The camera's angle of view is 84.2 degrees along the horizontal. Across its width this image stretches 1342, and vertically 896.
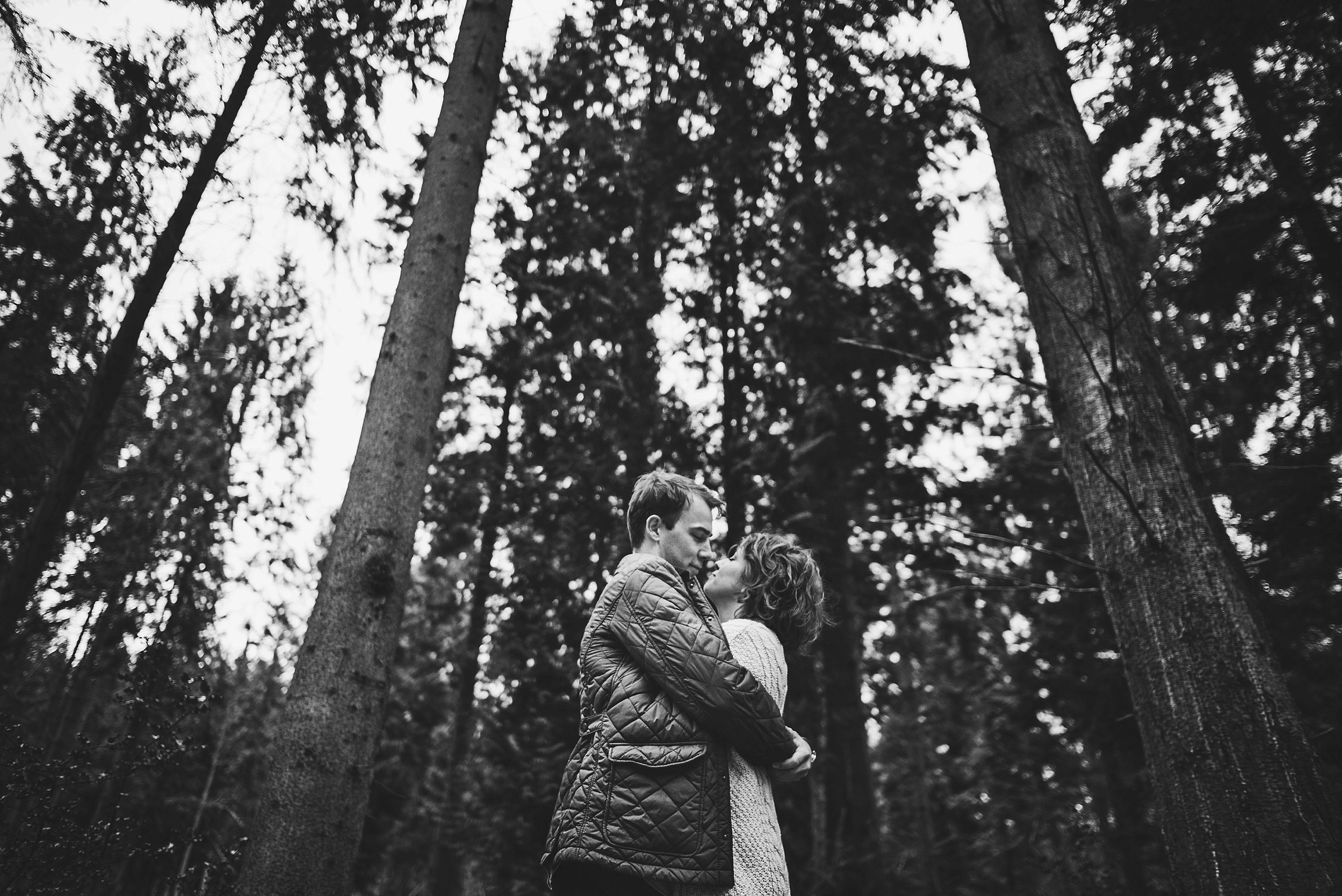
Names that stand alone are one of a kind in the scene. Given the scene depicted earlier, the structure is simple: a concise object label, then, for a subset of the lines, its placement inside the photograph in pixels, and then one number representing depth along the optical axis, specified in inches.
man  79.8
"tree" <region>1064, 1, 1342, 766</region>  251.9
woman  86.4
